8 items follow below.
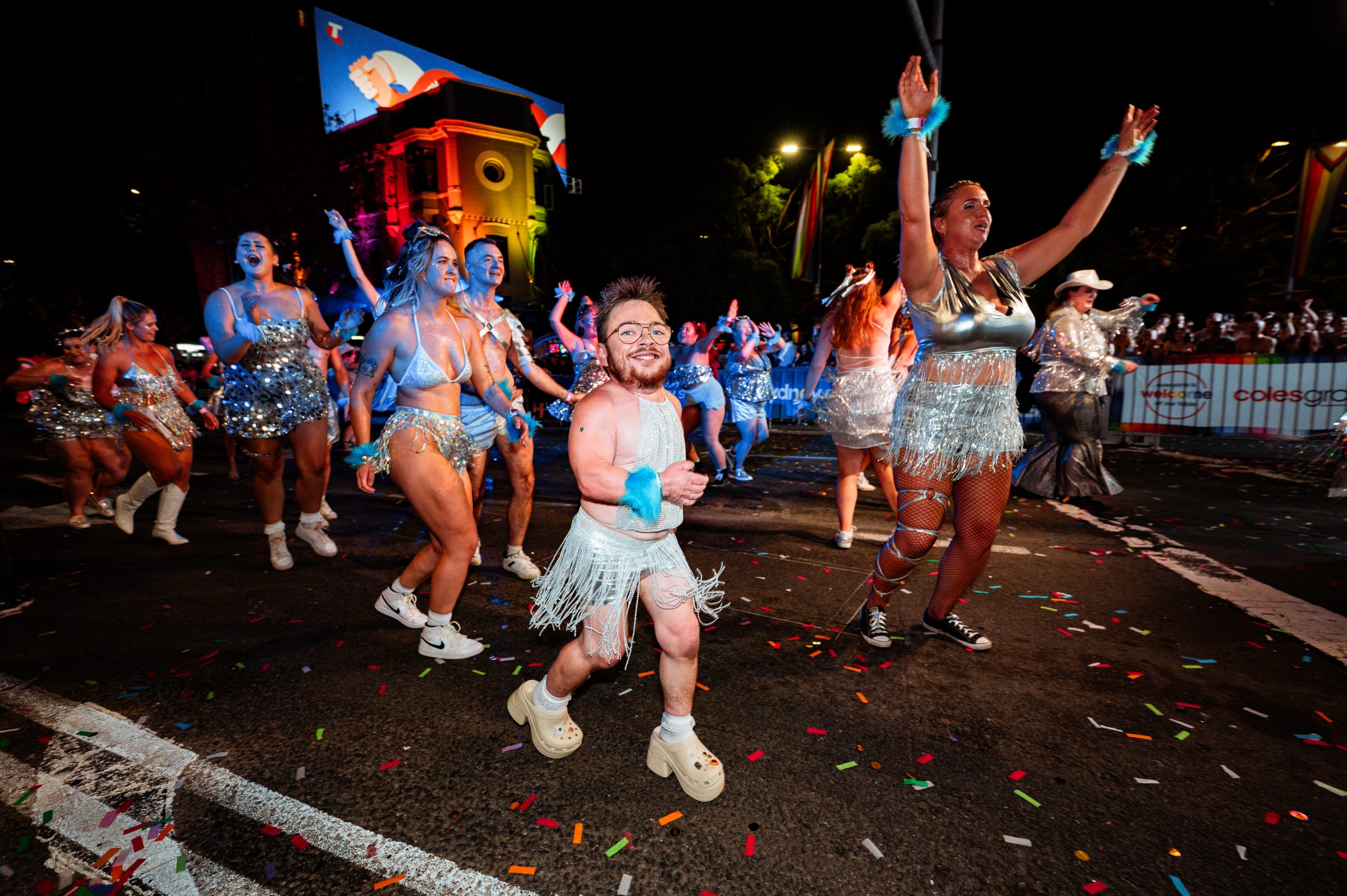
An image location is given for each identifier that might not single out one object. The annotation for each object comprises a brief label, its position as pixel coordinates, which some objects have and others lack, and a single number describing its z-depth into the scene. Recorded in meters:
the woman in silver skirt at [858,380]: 4.75
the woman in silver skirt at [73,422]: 5.86
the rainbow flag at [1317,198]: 13.85
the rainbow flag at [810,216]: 15.96
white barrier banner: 9.69
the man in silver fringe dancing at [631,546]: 2.09
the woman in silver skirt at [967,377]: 2.98
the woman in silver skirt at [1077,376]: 6.27
